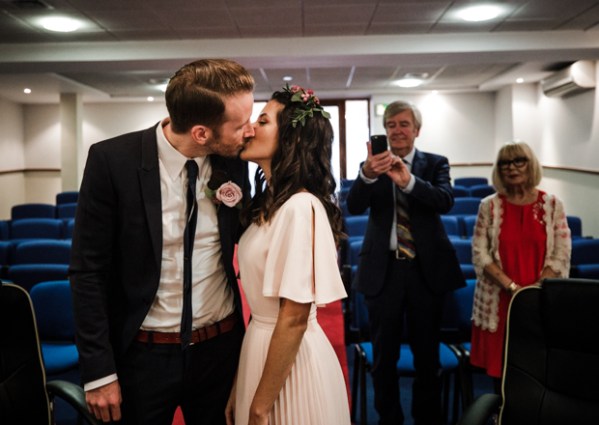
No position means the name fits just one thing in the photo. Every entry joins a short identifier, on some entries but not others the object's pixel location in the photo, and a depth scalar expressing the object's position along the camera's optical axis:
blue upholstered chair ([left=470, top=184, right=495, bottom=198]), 9.03
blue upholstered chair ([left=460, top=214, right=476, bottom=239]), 5.76
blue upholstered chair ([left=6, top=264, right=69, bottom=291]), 3.89
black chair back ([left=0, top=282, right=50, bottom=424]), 1.88
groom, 1.52
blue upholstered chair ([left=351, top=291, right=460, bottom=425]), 2.83
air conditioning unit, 7.97
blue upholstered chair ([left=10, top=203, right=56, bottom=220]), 8.22
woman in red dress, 2.80
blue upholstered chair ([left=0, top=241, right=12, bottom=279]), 4.91
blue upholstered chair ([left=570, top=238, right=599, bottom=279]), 4.26
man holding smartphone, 2.66
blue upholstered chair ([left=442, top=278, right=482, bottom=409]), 3.24
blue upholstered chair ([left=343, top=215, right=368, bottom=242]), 5.50
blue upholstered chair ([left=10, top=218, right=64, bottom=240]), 6.34
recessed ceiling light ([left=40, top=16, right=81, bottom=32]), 5.89
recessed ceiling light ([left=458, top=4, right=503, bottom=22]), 5.74
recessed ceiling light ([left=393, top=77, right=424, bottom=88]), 10.82
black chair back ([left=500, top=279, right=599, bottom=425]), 1.79
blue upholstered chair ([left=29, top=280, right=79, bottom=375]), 3.29
